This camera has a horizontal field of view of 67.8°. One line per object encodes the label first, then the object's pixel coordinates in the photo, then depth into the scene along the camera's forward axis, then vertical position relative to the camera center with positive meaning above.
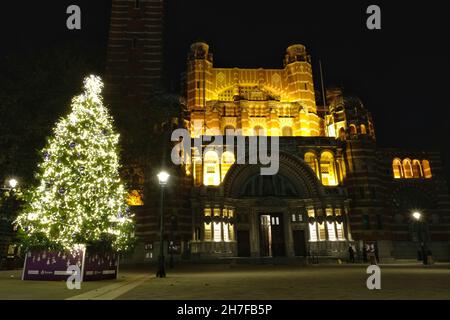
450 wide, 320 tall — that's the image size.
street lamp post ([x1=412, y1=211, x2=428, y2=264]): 36.98 +1.78
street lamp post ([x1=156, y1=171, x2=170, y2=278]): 15.27 +0.22
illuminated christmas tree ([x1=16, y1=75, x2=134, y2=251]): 12.97 +2.48
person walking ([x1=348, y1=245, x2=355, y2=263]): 29.04 -0.53
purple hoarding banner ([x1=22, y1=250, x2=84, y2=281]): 12.71 -0.34
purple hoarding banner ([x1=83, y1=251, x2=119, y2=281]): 12.80 -0.48
